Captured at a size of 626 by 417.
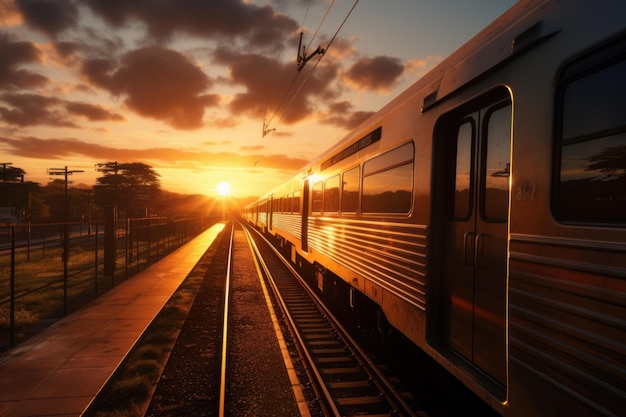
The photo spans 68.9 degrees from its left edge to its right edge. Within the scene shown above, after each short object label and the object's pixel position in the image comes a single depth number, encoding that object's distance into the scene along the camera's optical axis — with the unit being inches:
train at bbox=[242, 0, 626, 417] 90.5
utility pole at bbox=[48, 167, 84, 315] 377.4
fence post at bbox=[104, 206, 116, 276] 570.6
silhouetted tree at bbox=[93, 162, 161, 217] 3270.2
